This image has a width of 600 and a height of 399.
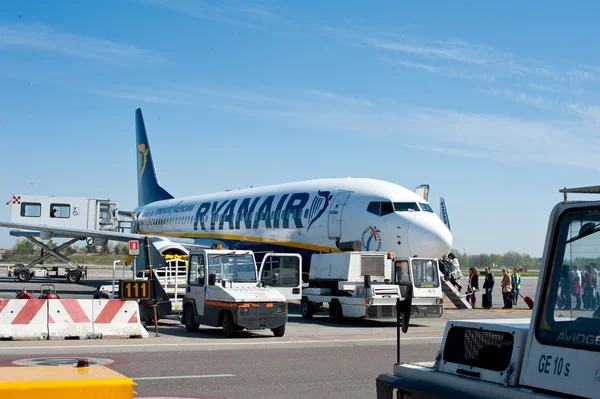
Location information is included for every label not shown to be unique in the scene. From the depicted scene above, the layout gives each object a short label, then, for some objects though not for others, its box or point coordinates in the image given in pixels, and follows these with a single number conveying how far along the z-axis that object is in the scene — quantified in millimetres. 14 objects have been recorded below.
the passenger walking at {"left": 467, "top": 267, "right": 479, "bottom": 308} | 27291
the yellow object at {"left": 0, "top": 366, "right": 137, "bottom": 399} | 3990
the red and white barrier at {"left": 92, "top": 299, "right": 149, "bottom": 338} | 15492
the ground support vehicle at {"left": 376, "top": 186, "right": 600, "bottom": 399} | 4148
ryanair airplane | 22172
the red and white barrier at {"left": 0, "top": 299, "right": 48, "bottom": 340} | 14742
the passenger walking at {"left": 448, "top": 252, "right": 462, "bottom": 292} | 27889
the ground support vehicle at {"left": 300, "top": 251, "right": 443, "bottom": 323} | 19250
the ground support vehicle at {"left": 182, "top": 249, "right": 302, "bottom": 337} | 16062
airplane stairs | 25158
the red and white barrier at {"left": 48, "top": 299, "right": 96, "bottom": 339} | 15094
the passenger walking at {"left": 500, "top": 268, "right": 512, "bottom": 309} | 26734
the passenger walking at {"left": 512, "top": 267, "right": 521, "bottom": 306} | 27859
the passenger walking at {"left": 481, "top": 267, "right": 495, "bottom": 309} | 26891
